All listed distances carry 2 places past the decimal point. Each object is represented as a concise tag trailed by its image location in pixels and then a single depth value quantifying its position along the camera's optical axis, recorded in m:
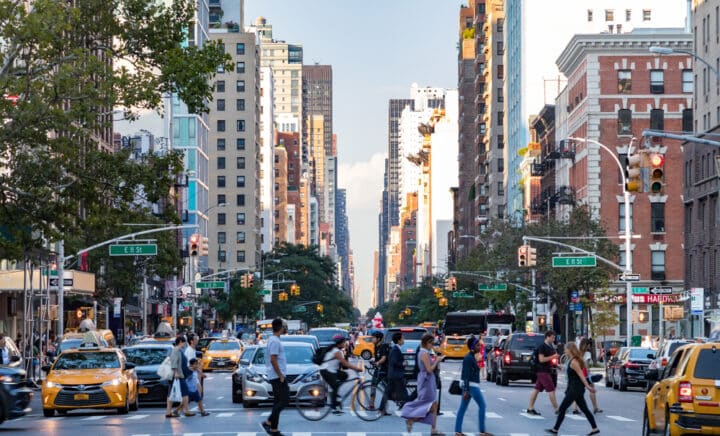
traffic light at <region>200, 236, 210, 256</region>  77.87
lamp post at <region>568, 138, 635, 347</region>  65.12
